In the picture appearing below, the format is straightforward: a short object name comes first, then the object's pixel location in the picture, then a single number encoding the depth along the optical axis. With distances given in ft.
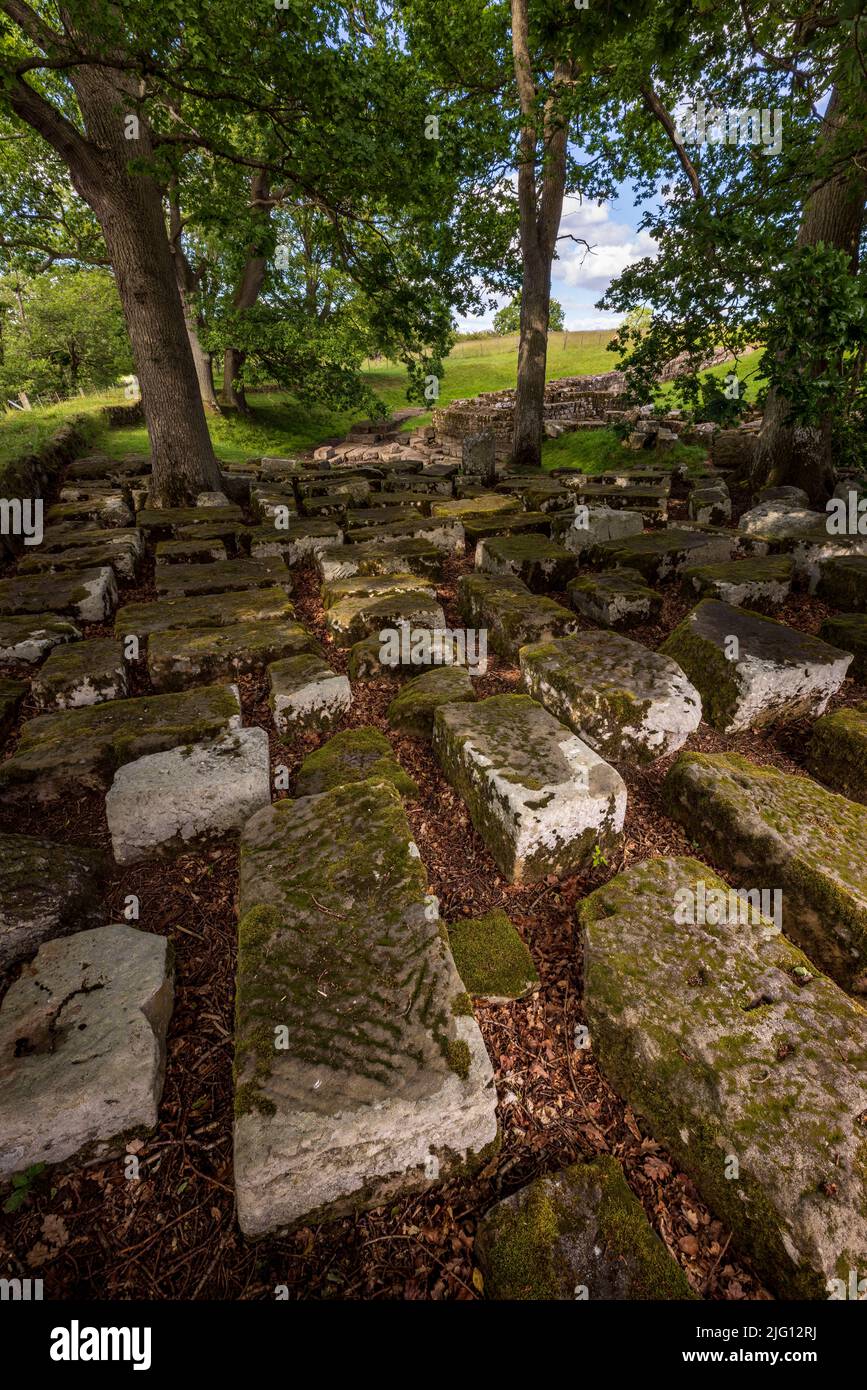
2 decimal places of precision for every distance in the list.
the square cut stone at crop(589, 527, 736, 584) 20.04
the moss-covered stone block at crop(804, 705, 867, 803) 10.82
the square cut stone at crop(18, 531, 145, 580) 19.11
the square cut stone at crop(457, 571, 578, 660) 15.65
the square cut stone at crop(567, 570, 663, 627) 17.11
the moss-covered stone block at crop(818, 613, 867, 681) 14.07
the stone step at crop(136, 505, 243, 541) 23.20
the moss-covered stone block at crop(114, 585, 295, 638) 15.20
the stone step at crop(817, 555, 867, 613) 16.92
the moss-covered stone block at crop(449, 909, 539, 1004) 7.78
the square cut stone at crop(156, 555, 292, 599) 17.56
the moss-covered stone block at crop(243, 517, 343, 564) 21.79
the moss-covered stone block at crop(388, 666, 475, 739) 12.83
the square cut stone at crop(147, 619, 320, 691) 13.71
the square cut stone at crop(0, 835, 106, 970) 7.77
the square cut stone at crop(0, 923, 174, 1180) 5.94
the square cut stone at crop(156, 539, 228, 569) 19.77
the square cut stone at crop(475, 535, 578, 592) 19.86
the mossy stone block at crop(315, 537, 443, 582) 19.20
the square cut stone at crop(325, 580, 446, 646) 15.84
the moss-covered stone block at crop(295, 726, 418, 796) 10.68
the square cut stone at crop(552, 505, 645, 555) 23.72
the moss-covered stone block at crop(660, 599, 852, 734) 12.48
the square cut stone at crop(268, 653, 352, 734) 12.64
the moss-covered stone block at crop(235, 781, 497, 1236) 5.58
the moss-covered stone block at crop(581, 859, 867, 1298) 5.36
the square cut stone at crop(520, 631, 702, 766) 11.90
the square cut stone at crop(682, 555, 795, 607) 17.04
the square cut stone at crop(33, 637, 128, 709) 12.87
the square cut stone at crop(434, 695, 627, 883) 9.25
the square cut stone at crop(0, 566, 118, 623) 16.49
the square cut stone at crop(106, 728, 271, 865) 9.43
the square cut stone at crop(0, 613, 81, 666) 14.75
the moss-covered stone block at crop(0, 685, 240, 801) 10.47
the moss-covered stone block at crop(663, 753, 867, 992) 8.04
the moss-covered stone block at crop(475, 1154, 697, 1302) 5.13
